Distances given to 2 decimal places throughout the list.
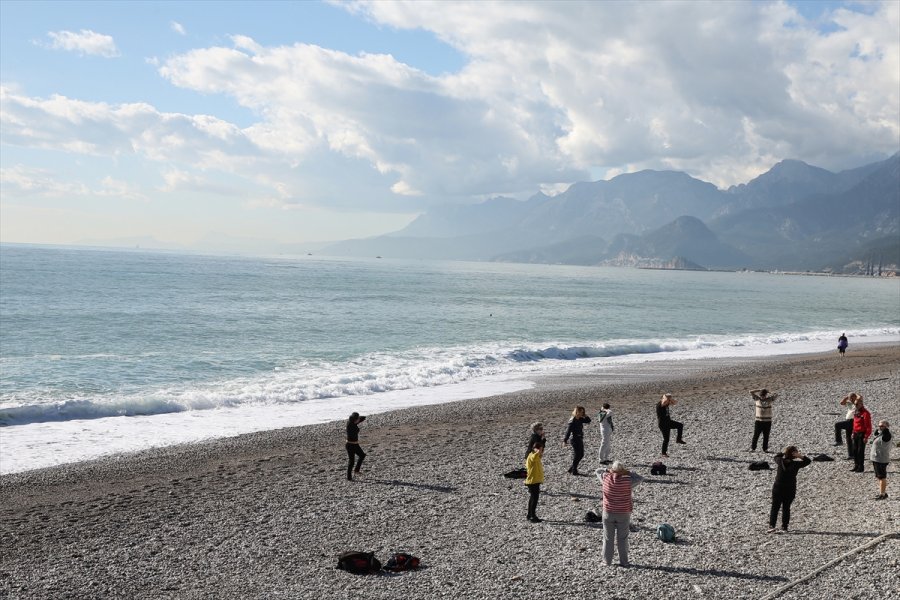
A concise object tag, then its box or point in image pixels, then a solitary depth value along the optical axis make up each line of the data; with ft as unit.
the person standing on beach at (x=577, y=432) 50.14
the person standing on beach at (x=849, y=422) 52.60
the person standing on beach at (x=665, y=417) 55.98
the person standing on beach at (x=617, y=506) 32.50
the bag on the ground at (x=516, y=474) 50.44
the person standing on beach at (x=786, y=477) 36.35
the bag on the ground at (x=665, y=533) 36.68
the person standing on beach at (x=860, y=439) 50.11
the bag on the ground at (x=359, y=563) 33.42
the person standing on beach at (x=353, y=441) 49.78
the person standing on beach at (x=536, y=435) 40.55
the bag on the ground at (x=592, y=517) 40.09
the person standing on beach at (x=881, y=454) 42.98
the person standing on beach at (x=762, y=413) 55.57
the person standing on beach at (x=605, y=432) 53.06
